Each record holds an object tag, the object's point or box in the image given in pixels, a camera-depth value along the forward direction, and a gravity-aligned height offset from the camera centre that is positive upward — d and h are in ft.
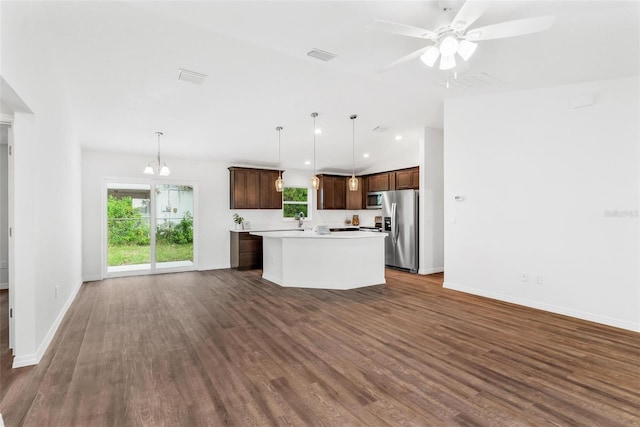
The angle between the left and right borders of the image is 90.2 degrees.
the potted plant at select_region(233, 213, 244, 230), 24.50 -0.81
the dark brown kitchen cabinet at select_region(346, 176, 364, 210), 28.78 +1.09
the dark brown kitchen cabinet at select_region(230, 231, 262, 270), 23.44 -3.02
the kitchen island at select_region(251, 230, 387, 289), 17.38 -2.78
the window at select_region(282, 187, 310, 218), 27.55 +0.74
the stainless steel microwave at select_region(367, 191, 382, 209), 26.89 +0.89
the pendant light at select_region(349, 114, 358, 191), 16.11 +4.32
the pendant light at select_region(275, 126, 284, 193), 17.43 +1.44
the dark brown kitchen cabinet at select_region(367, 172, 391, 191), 26.07 +2.38
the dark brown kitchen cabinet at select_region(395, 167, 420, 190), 23.13 +2.33
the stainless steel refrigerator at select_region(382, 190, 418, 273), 21.94 -1.26
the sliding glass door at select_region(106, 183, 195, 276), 21.17 -1.18
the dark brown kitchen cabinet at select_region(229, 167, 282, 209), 23.98 +1.63
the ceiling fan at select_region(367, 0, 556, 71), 7.11 +4.34
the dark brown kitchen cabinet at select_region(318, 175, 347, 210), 27.89 +1.60
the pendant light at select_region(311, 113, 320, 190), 16.34 +4.58
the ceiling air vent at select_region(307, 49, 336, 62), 11.26 +5.63
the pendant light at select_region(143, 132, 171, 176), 17.63 +2.26
